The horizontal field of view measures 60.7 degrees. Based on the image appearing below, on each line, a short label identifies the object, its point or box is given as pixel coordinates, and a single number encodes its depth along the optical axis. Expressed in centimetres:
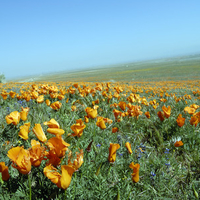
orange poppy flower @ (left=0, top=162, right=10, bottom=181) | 95
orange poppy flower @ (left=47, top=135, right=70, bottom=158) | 91
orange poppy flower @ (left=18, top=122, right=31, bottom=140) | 125
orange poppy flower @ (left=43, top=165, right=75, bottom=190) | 81
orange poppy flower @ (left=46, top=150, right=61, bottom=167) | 96
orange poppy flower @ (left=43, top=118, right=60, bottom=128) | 116
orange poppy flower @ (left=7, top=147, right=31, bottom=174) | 86
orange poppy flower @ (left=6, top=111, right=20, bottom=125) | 156
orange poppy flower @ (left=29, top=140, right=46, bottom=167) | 94
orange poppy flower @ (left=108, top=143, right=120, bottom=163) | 112
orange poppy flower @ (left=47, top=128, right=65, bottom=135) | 102
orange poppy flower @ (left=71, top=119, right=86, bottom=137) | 124
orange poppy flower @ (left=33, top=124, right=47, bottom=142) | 113
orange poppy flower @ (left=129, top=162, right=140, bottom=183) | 107
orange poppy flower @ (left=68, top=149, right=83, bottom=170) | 98
